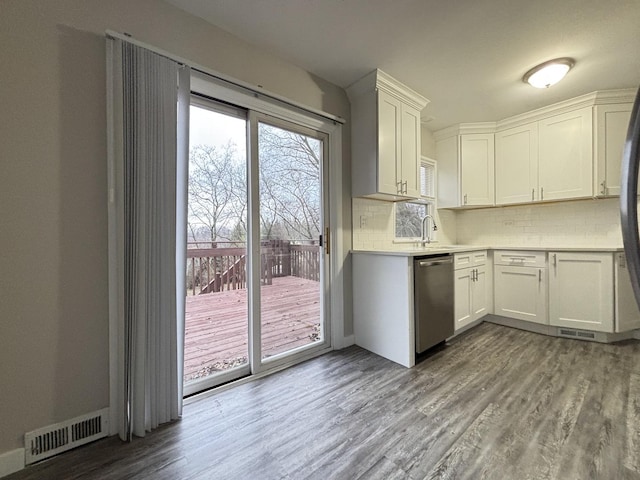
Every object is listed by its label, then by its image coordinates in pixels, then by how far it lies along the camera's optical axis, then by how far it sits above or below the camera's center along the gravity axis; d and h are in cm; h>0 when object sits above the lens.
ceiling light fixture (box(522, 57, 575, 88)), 230 +143
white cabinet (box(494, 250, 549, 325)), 303 -54
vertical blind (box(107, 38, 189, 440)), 150 +3
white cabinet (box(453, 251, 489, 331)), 288 -56
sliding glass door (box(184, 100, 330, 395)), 198 -3
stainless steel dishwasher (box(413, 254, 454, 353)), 235 -54
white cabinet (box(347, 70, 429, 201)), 254 +100
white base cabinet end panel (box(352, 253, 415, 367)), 231 -60
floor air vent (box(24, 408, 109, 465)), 134 -99
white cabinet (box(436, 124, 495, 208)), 361 +94
